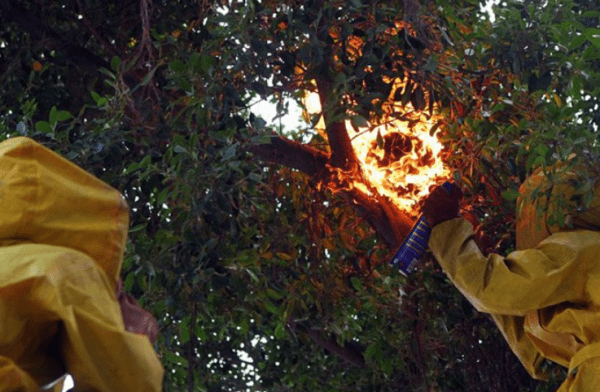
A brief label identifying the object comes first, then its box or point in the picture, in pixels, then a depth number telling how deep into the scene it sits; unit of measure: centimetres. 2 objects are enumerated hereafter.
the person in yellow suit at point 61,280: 509
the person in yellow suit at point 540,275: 758
